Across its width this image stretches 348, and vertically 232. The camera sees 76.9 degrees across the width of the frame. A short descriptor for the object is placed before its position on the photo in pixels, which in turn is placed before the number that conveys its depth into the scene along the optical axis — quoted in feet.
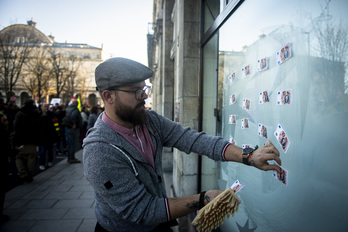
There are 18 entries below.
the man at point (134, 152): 4.21
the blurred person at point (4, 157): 12.69
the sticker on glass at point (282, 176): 4.91
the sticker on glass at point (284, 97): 4.76
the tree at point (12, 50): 47.88
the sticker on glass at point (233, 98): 7.61
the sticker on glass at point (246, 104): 6.59
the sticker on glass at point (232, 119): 7.65
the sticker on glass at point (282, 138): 4.86
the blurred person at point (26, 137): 18.31
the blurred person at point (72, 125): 25.04
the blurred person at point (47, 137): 22.60
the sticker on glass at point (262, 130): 5.70
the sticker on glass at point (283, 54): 4.78
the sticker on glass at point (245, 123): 6.69
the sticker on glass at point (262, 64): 5.63
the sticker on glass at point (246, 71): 6.58
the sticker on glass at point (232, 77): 7.64
